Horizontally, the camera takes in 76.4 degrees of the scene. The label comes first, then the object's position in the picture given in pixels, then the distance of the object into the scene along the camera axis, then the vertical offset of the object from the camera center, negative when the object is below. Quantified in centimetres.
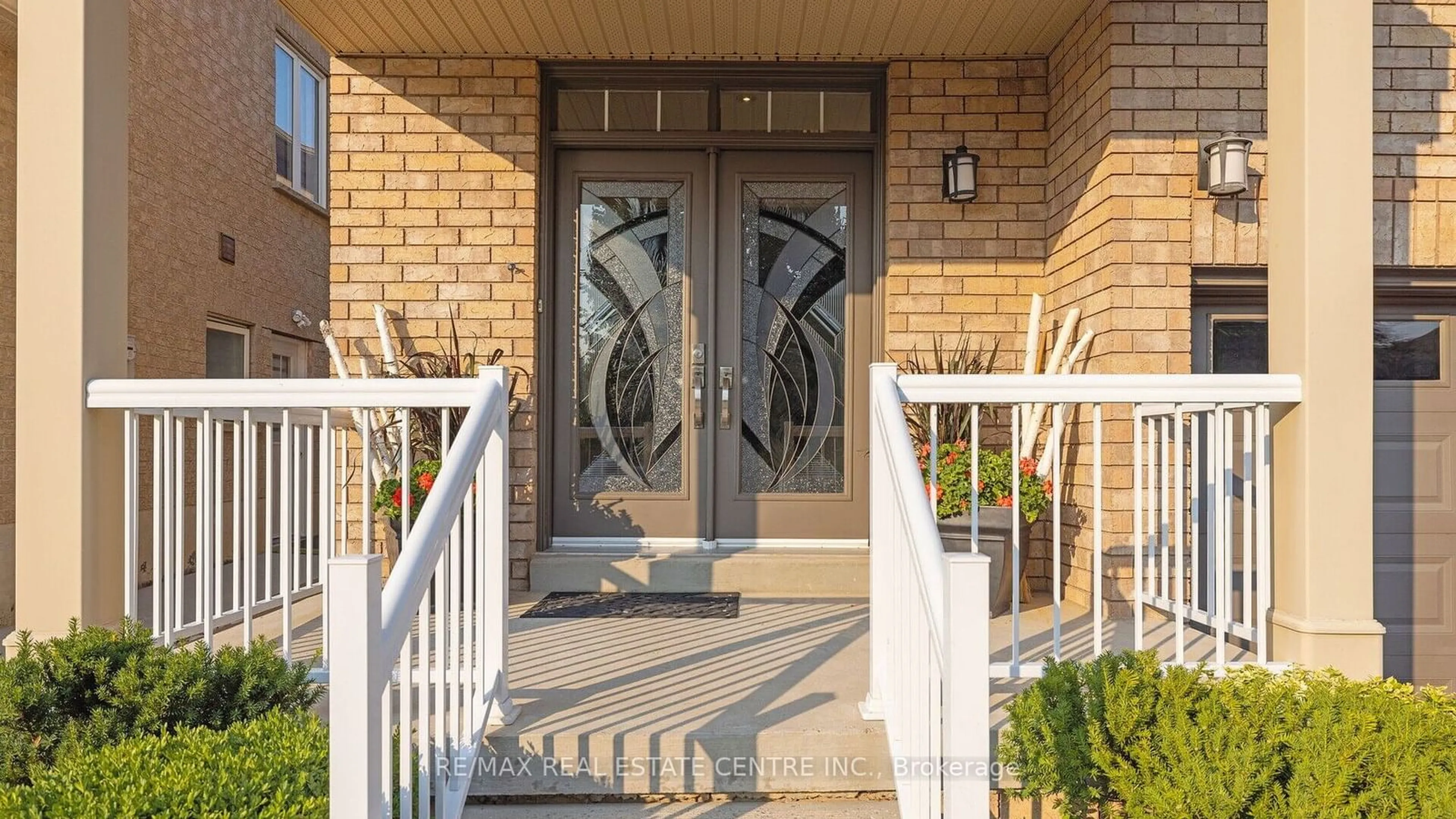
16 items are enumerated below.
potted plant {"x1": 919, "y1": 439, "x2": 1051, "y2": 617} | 375 -33
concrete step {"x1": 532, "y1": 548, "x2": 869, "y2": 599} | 425 -70
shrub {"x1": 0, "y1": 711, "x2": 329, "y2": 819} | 143 -59
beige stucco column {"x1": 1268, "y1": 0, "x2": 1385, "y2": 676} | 241 +22
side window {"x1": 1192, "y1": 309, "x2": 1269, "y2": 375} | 396 +35
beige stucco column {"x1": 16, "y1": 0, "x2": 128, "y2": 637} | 247 +27
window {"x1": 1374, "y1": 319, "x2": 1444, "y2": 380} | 388 +32
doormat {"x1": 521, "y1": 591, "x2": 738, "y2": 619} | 384 -79
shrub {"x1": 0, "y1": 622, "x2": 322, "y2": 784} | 190 -58
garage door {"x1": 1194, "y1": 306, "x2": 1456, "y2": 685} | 380 -41
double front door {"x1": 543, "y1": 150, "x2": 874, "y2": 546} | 462 +38
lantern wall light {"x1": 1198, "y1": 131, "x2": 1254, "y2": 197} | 365 +103
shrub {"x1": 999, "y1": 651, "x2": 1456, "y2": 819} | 170 -63
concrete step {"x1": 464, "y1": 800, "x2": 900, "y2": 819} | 232 -98
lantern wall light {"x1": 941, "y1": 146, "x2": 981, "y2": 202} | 430 +117
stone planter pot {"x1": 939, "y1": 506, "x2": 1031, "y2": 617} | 373 -47
